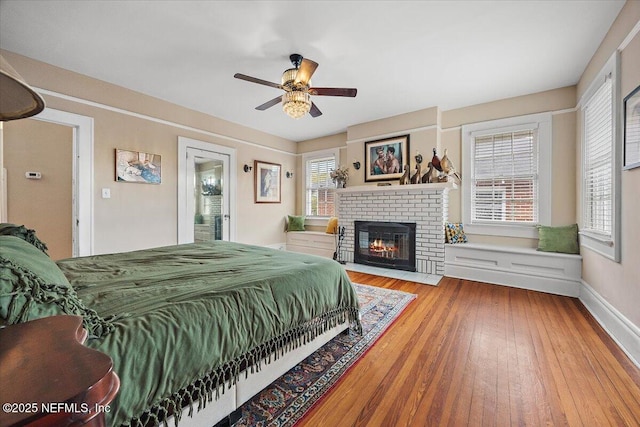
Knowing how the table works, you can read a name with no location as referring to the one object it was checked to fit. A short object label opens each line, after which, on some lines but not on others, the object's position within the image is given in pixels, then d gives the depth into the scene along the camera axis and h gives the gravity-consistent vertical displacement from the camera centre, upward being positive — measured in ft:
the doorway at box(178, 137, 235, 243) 13.80 +1.13
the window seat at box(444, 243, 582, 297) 10.62 -2.43
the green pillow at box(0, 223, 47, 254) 5.40 -0.45
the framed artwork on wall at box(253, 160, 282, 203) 17.71 +2.11
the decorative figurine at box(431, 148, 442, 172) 13.19 +2.49
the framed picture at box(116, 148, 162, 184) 11.60 +2.04
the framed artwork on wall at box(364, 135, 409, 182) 14.99 +3.18
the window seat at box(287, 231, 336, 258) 17.81 -2.15
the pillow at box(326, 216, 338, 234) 17.98 -0.98
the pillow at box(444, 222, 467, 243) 13.58 -1.09
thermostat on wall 11.82 +1.63
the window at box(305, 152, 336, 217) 19.34 +1.95
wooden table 1.23 -0.89
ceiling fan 8.24 +3.98
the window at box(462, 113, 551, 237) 12.12 +1.79
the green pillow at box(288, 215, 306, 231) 19.54 -0.84
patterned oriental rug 4.62 -3.53
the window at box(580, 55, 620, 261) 7.66 +1.63
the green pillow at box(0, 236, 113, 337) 2.29 -0.81
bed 2.96 -1.58
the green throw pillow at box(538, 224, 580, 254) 10.96 -1.15
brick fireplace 13.50 +0.10
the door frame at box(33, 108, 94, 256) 10.42 +1.11
